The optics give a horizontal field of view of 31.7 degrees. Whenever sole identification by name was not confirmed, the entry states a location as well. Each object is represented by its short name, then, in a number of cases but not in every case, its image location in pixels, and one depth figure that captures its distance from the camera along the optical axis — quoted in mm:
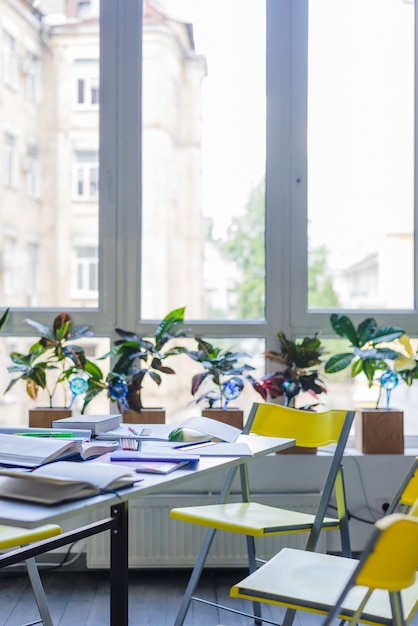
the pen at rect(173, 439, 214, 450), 2164
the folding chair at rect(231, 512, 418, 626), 1352
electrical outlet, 3500
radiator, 3344
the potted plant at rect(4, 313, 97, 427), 3387
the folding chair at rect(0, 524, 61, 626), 2027
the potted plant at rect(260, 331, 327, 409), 3418
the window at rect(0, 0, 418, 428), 3762
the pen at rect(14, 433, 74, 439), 2192
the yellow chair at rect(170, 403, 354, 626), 2416
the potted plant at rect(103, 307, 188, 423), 3367
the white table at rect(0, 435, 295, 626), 1506
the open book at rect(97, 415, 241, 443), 2268
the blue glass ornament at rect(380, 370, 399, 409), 3461
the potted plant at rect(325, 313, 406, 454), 3459
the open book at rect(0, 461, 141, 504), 1535
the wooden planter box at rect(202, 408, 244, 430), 3443
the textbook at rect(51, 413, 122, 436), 2334
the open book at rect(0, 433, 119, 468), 1840
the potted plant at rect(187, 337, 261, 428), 3408
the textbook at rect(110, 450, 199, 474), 1826
